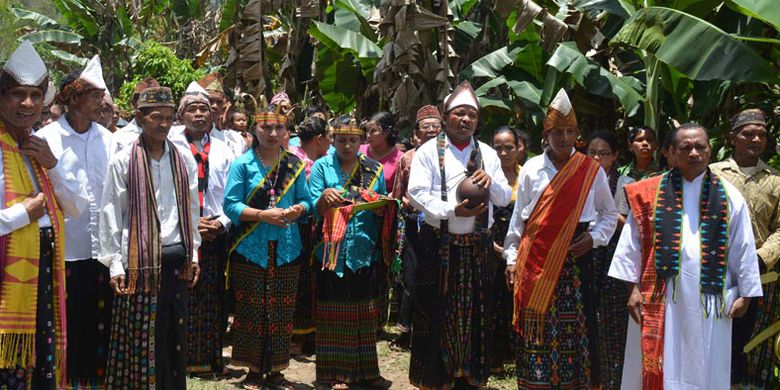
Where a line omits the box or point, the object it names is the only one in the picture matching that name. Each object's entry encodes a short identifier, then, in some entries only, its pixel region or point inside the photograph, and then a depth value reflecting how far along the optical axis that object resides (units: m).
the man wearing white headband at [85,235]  5.07
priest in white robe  4.41
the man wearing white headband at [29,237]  4.05
